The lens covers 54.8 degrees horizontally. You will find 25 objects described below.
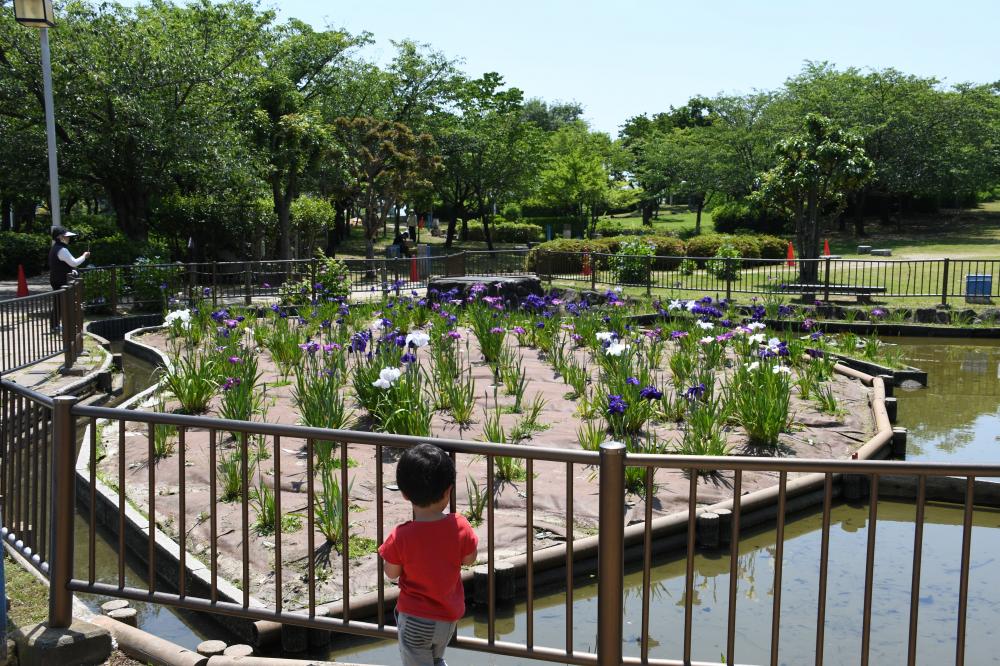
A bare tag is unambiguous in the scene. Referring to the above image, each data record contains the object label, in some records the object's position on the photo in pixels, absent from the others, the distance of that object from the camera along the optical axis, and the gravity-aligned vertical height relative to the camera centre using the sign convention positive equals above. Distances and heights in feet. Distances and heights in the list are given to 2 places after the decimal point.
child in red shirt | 10.71 -3.59
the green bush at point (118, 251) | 72.02 -1.80
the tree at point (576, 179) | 154.40 +9.20
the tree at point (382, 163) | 100.42 +7.42
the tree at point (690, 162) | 152.05 +12.98
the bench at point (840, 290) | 66.59 -3.48
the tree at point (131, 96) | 72.28 +10.13
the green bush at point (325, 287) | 62.85 -3.66
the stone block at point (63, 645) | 12.90 -5.66
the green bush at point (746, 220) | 157.58 +3.37
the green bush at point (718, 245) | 98.27 -0.61
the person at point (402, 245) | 132.56 -1.63
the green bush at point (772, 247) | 102.42 -0.68
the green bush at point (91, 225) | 97.60 +0.17
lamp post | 52.49 +11.00
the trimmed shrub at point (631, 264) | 80.74 -2.25
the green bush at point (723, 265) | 79.20 -2.16
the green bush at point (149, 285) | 62.28 -3.69
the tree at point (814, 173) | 76.79 +5.53
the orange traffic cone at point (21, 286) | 60.43 -3.84
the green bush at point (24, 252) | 92.17 -2.57
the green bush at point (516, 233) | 172.35 +0.44
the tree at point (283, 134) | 91.15 +9.17
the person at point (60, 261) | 50.34 -1.82
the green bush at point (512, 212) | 198.16 +4.78
